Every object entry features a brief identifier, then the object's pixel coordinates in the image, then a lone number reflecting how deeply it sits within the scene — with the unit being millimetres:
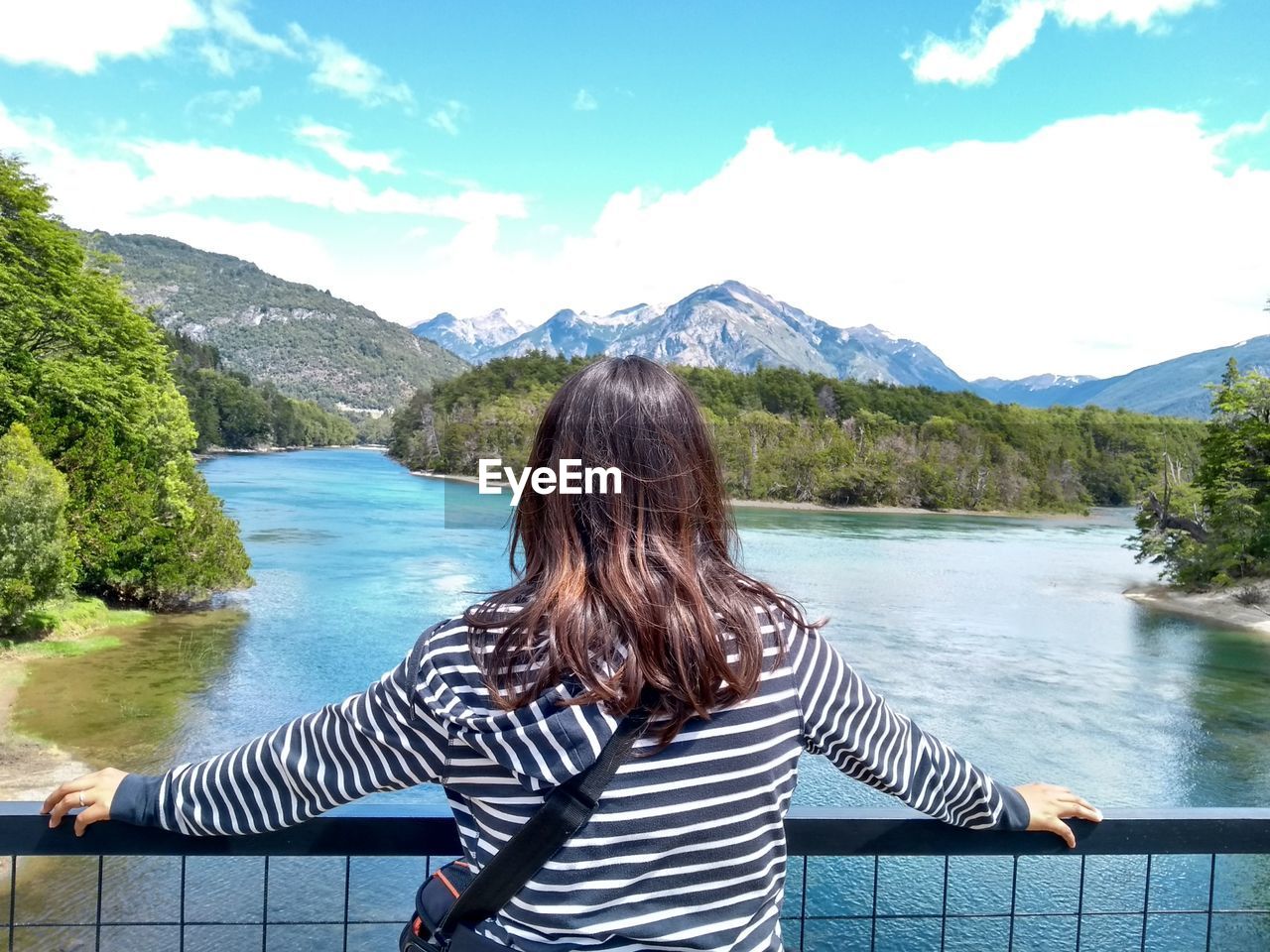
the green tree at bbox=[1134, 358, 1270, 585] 27125
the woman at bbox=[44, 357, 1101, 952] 944
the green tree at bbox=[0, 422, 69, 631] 15203
